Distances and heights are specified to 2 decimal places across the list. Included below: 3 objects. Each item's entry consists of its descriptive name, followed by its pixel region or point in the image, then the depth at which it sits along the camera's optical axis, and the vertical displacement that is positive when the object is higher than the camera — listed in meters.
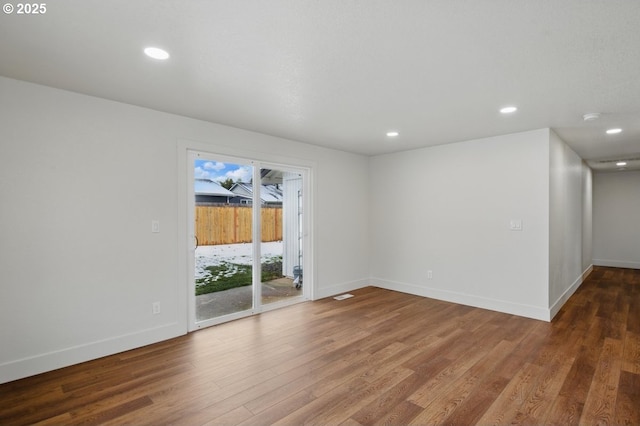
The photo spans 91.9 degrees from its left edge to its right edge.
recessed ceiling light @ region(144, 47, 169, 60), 2.15 +1.15
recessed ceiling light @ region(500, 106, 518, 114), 3.30 +1.12
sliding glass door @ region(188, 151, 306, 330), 3.90 -0.32
